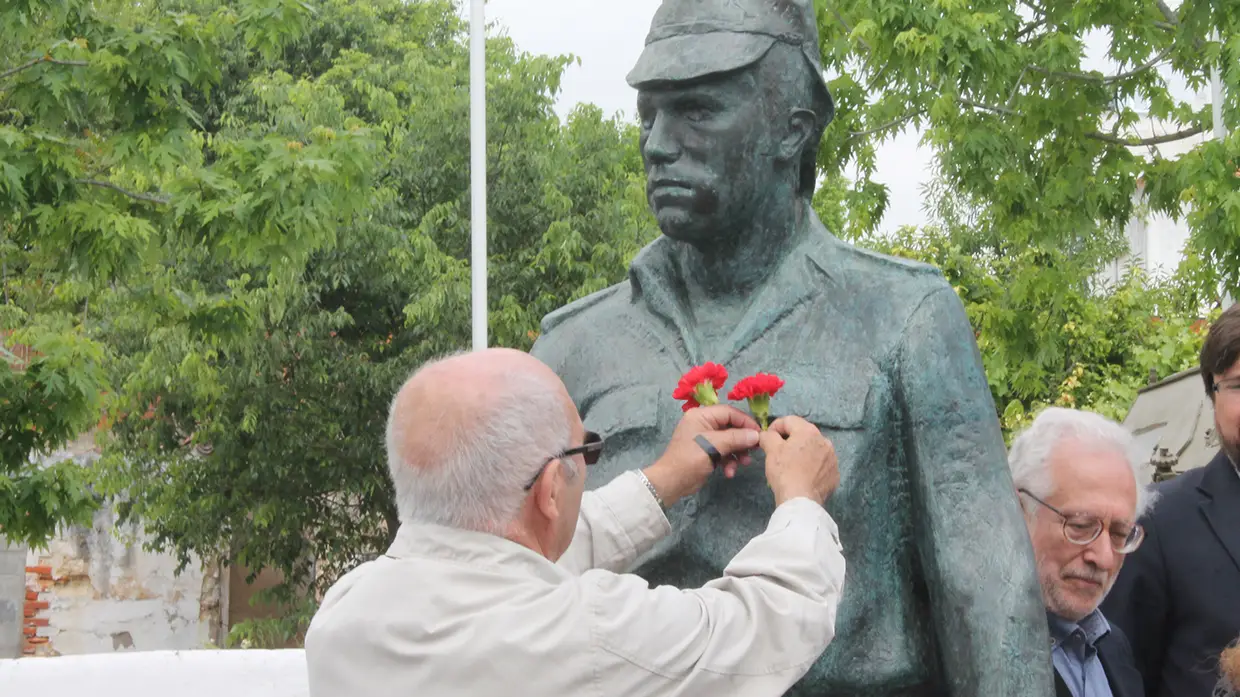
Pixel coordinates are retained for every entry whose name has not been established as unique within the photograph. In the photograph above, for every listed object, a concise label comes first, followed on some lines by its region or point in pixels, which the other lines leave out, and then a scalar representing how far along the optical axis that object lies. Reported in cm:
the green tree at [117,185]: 897
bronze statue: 264
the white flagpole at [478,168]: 1064
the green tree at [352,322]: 1595
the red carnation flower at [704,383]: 263
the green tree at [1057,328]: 1230
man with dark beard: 359
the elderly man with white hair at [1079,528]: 320
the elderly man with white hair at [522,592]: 224
